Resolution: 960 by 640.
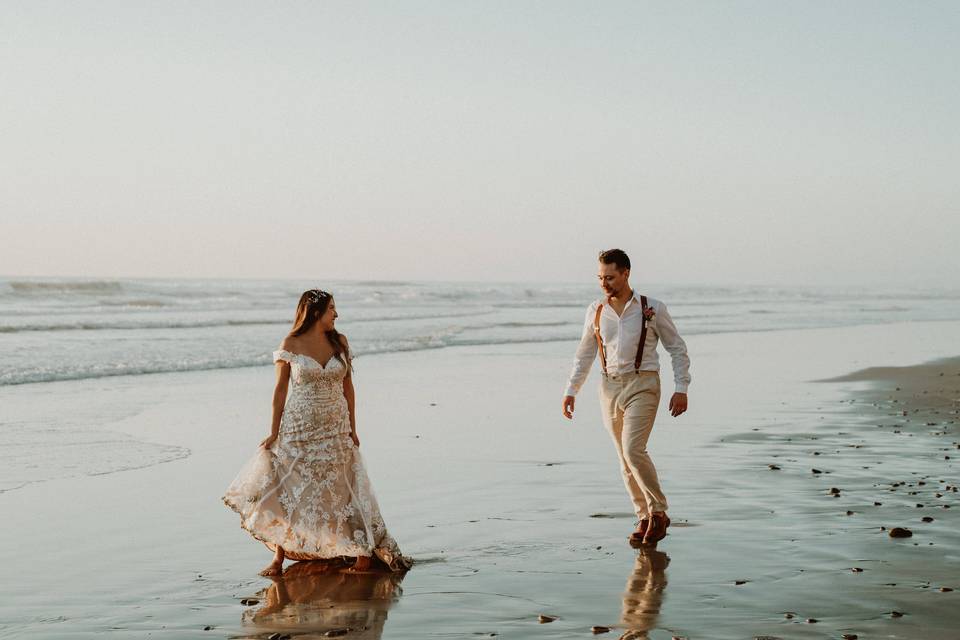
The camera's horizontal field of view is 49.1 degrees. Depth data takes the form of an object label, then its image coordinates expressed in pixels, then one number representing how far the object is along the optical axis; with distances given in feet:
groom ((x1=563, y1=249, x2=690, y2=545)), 20.97
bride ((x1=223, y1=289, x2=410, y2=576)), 19.42
